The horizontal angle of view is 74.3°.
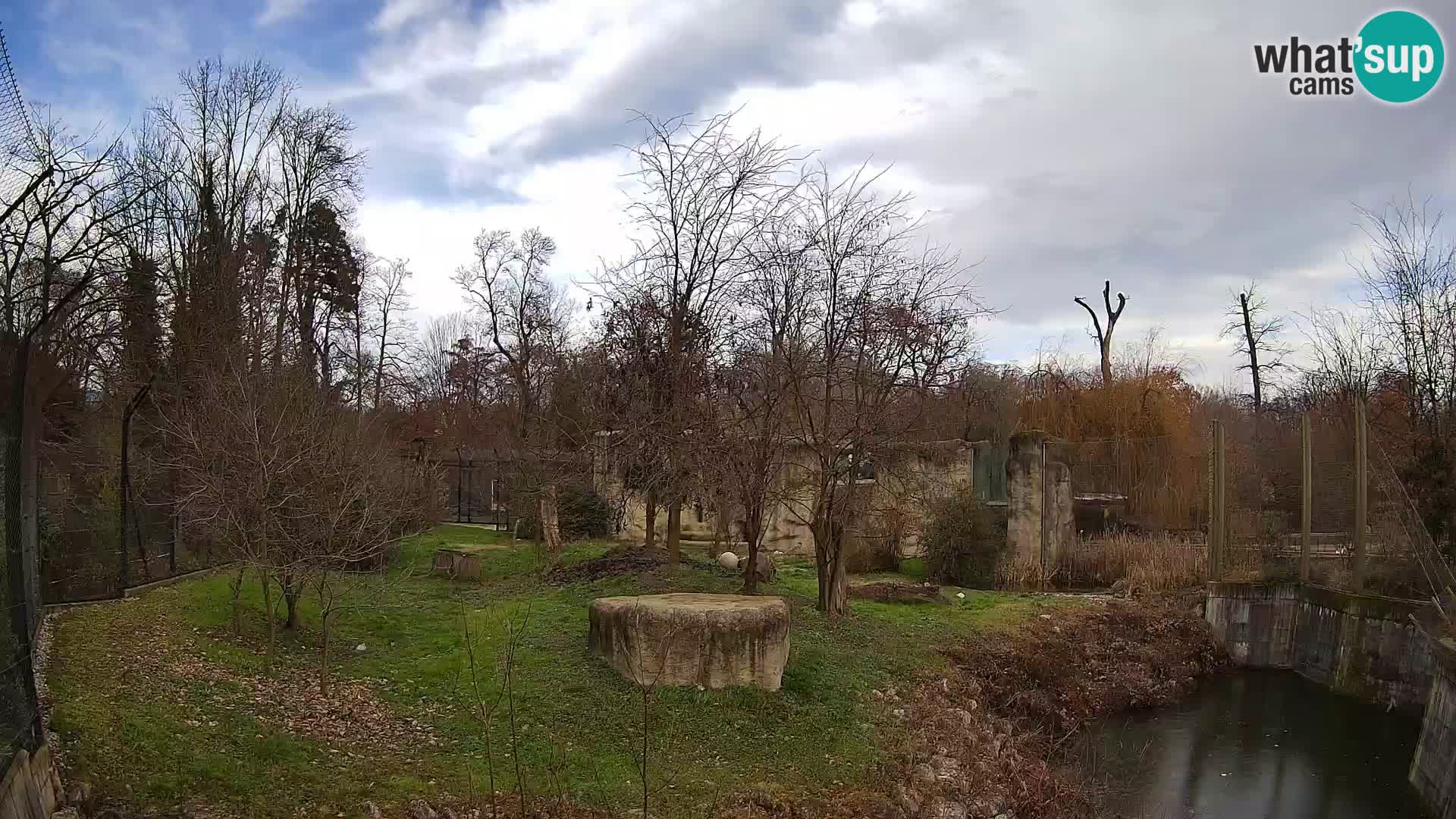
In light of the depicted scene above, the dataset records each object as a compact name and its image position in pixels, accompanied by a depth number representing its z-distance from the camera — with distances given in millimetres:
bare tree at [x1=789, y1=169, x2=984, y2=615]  11961
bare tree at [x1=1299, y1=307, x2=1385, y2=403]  15891
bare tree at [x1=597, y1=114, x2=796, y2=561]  12992
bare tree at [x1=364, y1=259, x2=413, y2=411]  29698
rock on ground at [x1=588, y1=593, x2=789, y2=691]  8852
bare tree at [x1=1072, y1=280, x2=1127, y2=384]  33312
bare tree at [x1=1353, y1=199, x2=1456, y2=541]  13242
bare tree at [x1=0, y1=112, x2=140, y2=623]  6031
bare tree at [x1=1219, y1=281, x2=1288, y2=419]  34219
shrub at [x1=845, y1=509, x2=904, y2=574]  19484
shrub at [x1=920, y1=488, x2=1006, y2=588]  18109
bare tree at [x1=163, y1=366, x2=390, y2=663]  9406
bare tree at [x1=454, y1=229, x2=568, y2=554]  20125
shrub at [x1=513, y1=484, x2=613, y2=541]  22688
